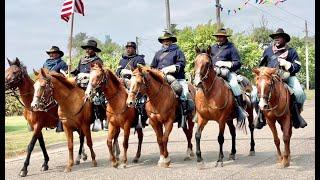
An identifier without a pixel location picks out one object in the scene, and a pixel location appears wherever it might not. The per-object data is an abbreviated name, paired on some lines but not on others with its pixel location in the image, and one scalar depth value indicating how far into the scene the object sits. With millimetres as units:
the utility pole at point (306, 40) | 59619
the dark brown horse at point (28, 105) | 10539
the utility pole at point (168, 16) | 25369
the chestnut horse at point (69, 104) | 10477
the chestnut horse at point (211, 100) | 10492
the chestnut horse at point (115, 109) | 10805
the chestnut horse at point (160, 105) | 10723
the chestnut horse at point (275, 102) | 9836
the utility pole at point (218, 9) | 30181
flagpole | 16770
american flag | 18672
